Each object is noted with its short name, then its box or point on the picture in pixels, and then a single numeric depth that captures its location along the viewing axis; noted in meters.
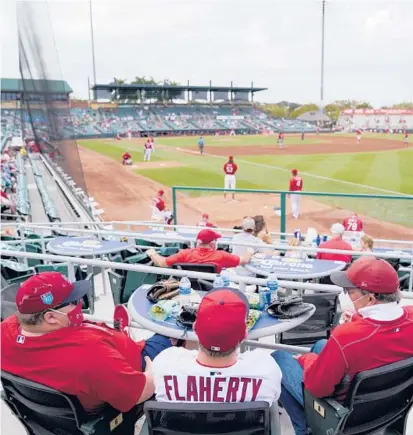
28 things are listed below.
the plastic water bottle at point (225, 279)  3.16
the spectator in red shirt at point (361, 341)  2.18
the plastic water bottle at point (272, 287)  3.07
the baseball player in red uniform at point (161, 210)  13.25
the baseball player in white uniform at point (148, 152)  31.04
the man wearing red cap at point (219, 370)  1.95
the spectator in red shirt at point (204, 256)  4.50
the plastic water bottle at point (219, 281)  3.13
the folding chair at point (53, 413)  2.07
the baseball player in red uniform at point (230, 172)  16.70
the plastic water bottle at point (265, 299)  3.10
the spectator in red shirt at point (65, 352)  2.12
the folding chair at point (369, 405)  2.08
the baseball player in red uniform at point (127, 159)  28.83
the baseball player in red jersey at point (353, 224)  9.56
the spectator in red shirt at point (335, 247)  5.47
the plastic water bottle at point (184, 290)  3.31
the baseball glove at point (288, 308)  2.91
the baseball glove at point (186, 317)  2.83
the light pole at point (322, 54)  58.59
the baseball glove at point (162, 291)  3.32
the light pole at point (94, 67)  72.29
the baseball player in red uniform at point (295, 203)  10.74
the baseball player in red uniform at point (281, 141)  39.18
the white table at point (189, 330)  2.75
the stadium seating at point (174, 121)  65.06
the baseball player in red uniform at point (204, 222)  9.36
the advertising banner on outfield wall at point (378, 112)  72.31
